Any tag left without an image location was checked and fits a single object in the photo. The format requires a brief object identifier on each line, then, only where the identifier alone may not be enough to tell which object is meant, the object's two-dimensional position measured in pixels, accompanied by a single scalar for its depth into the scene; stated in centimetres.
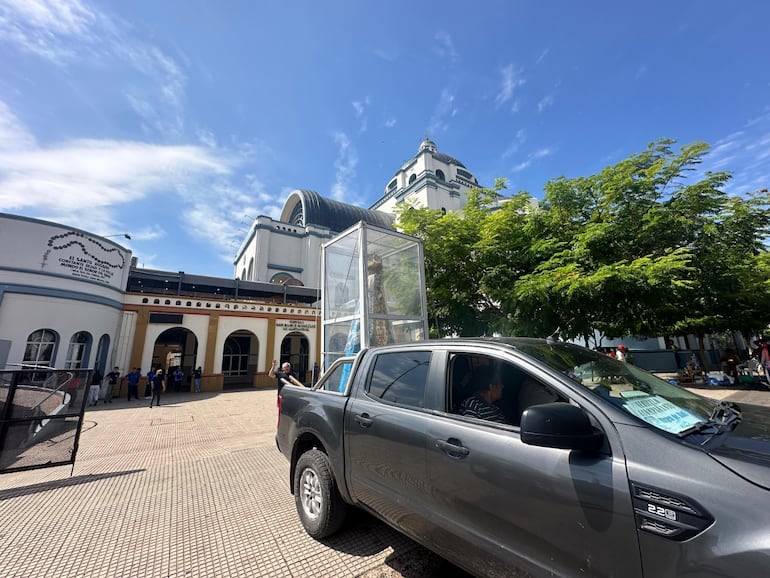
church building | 1410
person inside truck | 228
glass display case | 816
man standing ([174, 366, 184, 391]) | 1900
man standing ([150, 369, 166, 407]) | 1434
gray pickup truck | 133
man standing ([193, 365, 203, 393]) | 1952
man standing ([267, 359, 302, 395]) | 757
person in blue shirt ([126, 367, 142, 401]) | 1655
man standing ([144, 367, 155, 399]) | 1759
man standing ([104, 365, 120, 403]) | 1609
